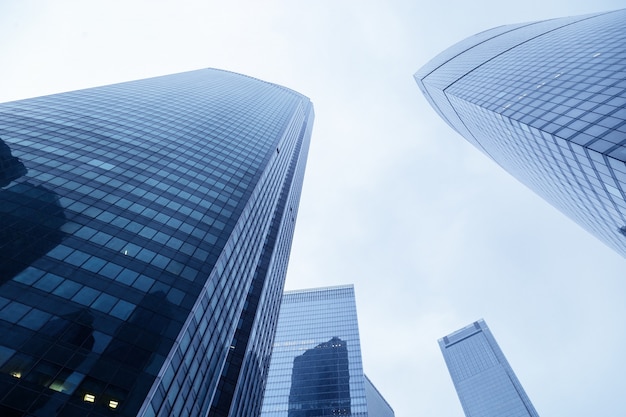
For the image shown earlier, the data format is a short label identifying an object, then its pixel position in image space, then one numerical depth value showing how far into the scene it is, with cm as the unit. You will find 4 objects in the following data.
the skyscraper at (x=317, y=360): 12212
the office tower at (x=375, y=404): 15350
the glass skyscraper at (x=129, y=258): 2339
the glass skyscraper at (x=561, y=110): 3612
